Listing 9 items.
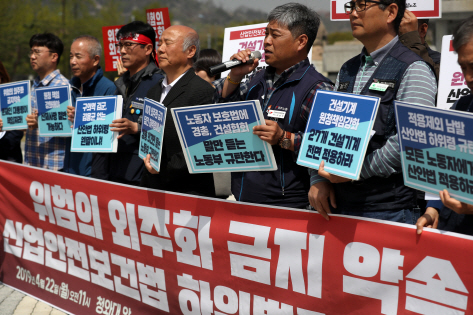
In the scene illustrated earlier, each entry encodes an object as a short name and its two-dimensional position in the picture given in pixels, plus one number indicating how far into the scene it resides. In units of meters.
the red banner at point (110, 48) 7.11
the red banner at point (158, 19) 6.58
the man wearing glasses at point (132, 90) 3.97
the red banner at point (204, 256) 2.27
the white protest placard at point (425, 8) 3.57
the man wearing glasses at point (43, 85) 4.83
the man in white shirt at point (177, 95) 3.43
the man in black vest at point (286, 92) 2.86
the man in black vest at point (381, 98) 2.37
